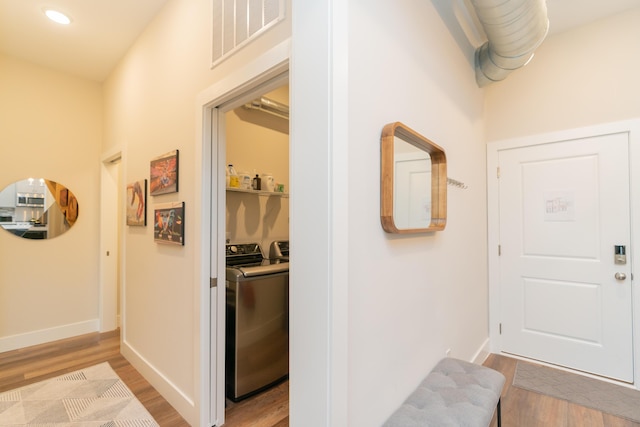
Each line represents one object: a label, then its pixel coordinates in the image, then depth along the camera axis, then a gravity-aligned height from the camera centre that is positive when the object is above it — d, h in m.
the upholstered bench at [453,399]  1.33 -0.90
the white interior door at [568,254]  2.48 -0.35
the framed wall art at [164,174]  2.20 +0.33
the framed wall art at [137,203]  2.61 +0.13
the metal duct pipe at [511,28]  1.73 +1.19
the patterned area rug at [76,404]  2.05 -1.39
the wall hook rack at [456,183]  2.16 +0.25
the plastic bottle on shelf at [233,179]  2.67 +0.34
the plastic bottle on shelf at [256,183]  2.95 +0.33
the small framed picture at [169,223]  2.13 -0.05
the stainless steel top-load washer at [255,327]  2.22 -0.86
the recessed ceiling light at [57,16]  2.49 +1.70
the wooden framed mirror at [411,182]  1.35 +0.18
